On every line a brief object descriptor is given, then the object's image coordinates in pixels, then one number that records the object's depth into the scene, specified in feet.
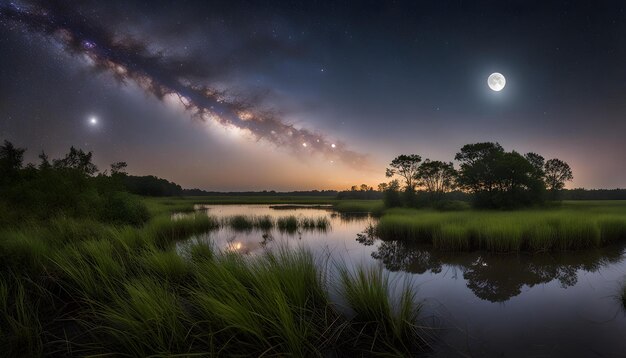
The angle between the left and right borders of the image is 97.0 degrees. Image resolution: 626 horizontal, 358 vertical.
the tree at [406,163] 139.85
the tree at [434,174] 139.44
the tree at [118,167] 71.14
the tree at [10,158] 67.31
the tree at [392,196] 128.57
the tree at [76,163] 58.54
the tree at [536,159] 133.20
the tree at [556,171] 152.35
